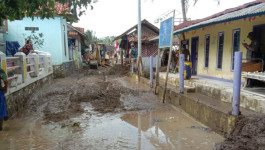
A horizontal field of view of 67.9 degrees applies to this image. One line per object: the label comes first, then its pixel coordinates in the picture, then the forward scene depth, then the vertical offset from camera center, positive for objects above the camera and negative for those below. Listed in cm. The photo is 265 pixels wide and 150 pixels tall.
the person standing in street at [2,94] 443 -73
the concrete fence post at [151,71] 924 -51
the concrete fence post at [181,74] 611 -43
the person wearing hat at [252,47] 646 +42
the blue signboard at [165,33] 659 +97
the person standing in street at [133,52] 1628 +73
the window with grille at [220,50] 845 +44
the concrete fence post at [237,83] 366 -43
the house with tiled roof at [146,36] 1736 +228
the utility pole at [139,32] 1211 +185
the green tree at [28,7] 331 +97
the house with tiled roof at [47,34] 1325 +189
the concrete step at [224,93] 430 -91
